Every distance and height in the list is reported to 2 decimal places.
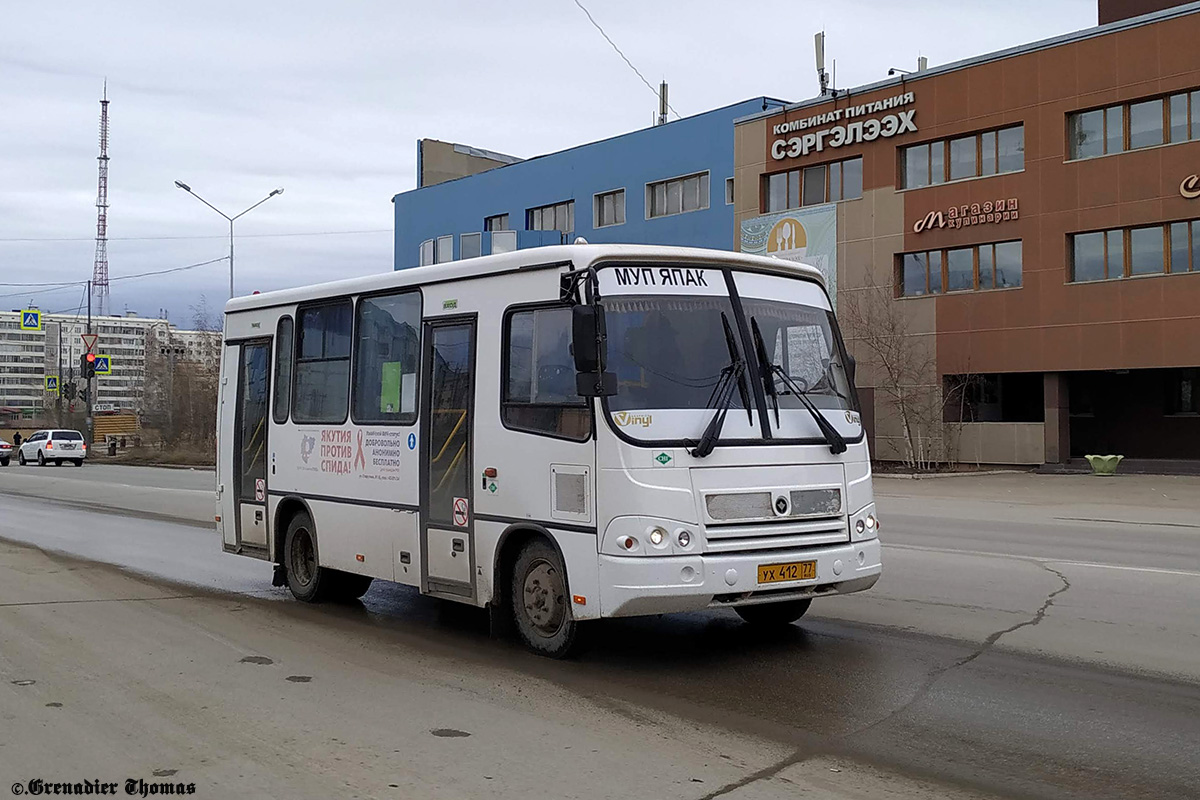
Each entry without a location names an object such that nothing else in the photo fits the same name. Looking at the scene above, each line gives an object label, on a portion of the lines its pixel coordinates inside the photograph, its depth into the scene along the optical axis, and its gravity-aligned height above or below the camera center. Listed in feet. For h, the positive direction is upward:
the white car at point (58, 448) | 185.88 -2.60
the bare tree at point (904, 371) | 124.57 +5.94
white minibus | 25.27 -0.26
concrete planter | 107.96 -3.30
